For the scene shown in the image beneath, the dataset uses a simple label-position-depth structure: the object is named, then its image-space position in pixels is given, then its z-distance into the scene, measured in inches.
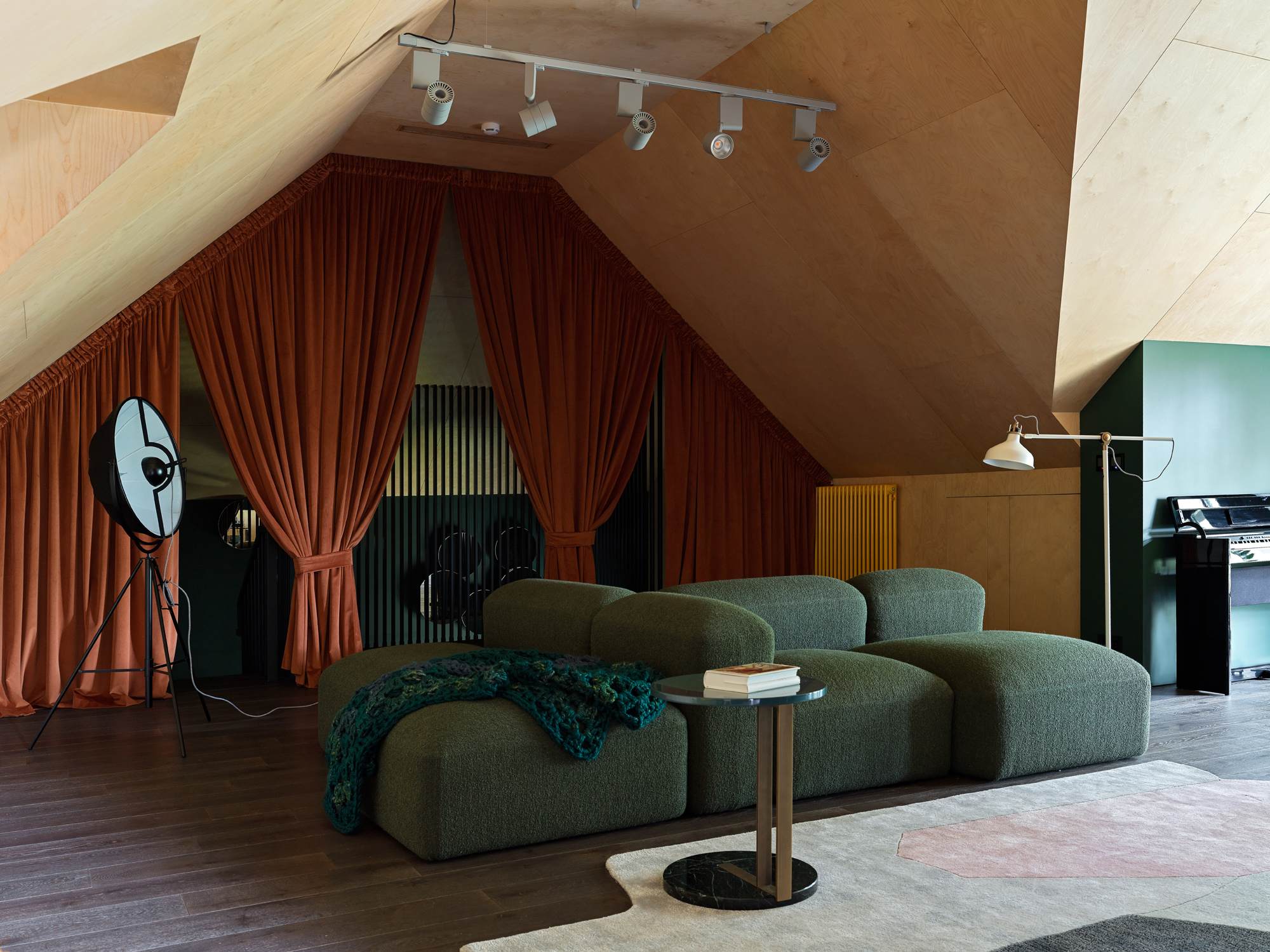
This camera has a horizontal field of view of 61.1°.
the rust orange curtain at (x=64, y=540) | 217.6
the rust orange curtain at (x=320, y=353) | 243.9
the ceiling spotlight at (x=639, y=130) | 187.8
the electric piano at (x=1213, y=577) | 219.6
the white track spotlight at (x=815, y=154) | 199.2
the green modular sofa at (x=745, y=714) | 125.0
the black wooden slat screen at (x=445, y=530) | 269.6
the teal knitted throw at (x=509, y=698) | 128.6
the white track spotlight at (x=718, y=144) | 194.7
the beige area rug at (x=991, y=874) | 98.5
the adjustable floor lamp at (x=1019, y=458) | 189.3
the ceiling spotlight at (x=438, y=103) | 171.6
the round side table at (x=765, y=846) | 105.3
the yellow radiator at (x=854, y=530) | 289.4
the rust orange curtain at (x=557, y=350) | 278.2
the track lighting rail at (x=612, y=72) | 171.2
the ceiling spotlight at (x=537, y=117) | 188.5
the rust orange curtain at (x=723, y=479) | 301.4
